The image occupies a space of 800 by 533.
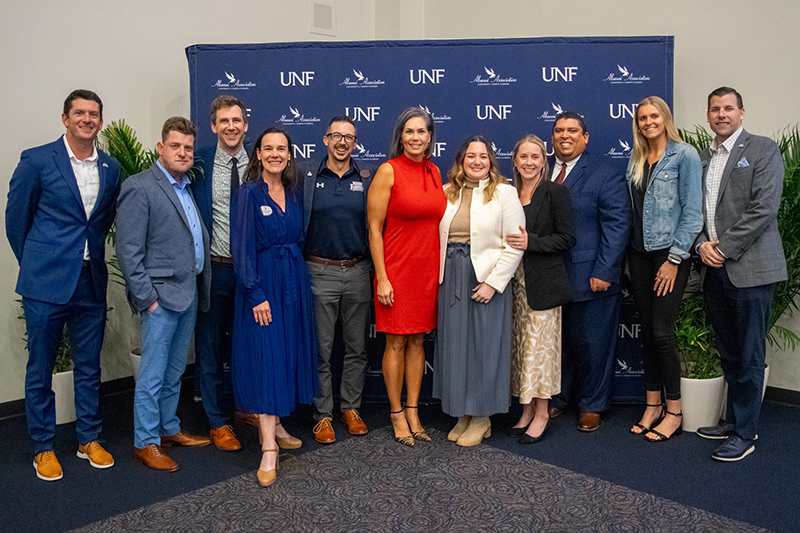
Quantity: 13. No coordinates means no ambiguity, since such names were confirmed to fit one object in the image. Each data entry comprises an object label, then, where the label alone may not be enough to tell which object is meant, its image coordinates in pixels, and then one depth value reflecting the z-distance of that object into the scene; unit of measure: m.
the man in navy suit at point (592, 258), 3.46
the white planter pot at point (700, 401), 3.53
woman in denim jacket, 3.28
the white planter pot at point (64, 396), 3.77
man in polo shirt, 3.38
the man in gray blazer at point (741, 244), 3.13
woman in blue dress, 2.91
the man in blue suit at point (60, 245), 3.00
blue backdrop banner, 4.03
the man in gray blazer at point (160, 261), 2.96
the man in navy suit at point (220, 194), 3.34
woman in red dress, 3.27
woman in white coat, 3.26
